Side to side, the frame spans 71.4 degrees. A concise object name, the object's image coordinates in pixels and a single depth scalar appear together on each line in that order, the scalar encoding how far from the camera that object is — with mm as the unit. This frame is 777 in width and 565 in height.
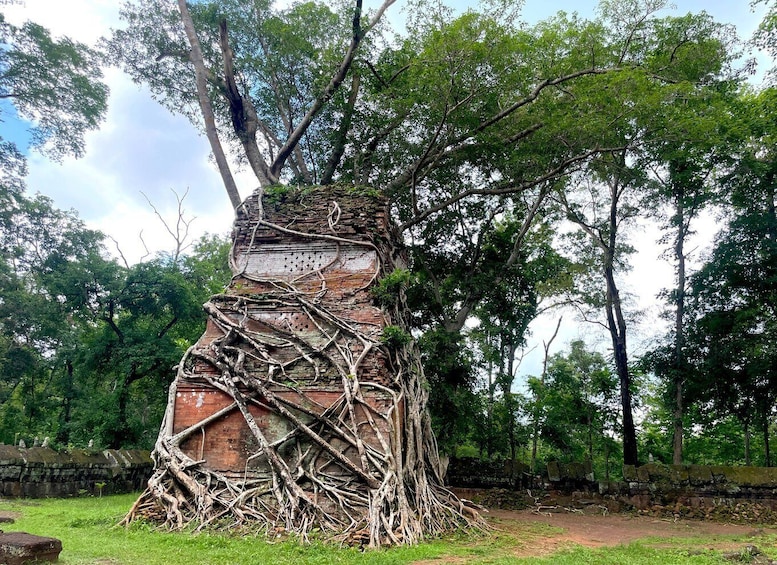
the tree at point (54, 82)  14797
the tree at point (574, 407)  14430
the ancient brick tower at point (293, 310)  6801
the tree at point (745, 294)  11109
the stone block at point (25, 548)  3797
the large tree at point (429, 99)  11344
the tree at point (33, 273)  16656
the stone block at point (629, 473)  10031
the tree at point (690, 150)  10992
